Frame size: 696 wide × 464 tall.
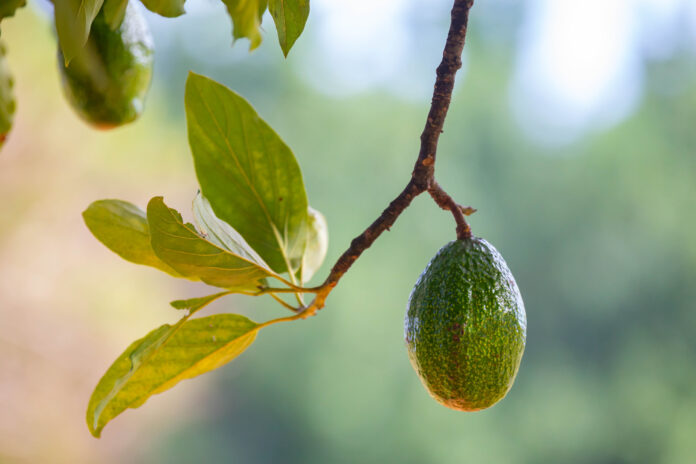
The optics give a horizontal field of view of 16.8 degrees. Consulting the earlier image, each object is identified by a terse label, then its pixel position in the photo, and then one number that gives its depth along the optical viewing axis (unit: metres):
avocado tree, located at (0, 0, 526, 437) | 1.26
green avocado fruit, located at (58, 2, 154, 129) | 1.38
